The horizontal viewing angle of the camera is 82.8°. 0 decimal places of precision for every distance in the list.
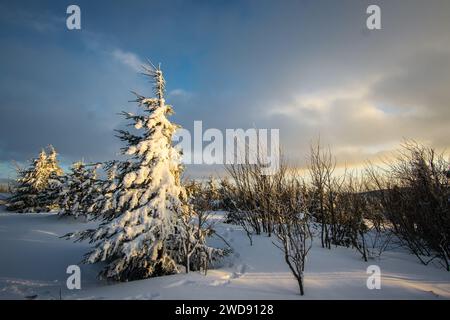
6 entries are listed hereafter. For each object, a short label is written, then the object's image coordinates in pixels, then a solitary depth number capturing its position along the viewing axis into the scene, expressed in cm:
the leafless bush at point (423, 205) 912
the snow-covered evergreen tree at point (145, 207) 759
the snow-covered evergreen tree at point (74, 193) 1852
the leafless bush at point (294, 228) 606
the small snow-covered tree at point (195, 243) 827
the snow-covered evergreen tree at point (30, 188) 2700
